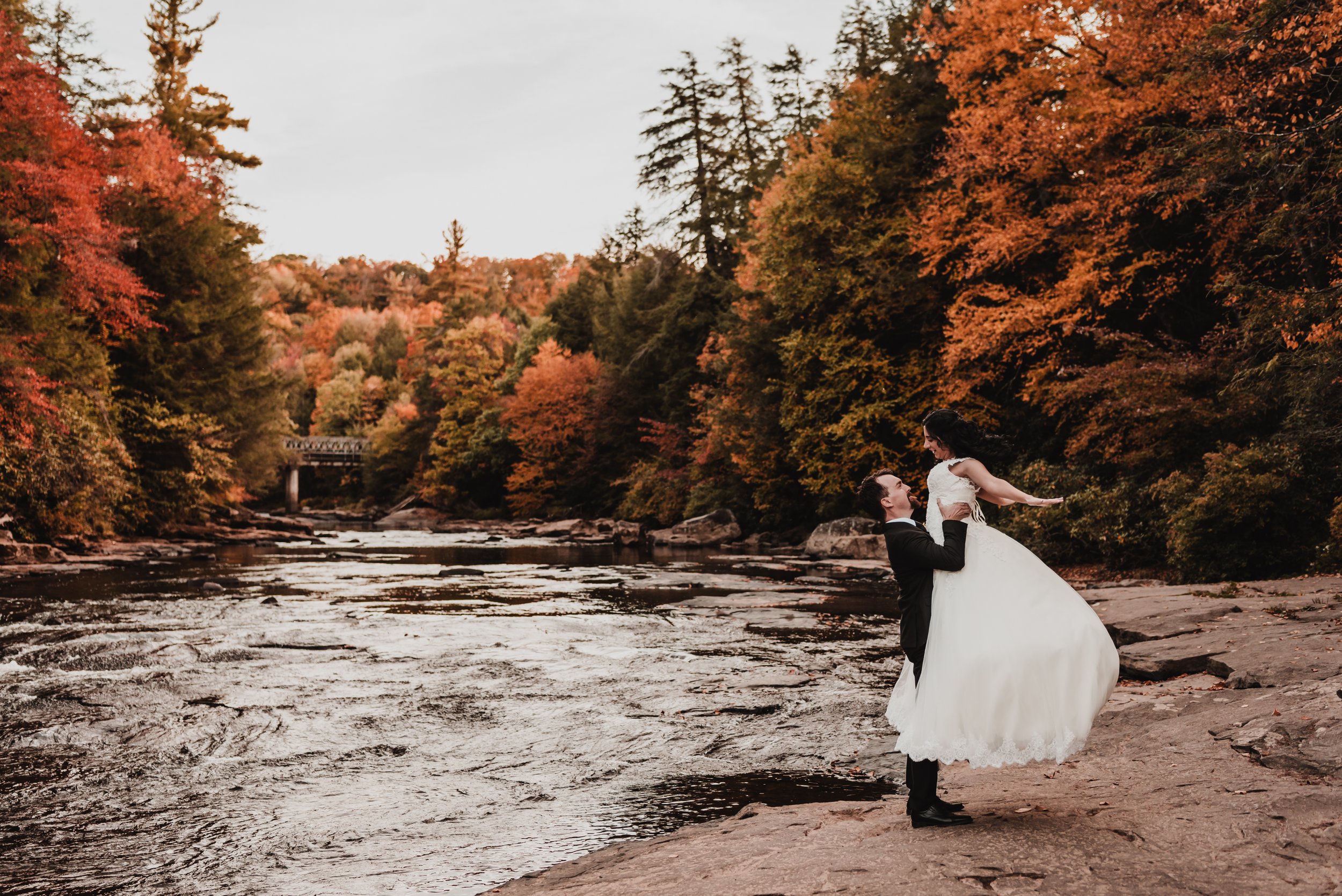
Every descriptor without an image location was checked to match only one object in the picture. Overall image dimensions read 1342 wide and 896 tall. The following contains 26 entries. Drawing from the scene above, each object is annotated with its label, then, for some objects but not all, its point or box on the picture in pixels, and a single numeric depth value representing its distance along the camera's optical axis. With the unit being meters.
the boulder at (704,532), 33.75
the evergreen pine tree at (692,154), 44.09
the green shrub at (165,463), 31.62
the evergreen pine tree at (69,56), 27.80
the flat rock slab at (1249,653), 6.99
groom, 4.50
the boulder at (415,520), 54.69
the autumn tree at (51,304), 20.66
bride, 4.38
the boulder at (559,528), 43.16
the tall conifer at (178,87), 40.88
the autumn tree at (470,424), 56.72
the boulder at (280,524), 38.28
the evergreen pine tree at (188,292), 32.56
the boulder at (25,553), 20.91
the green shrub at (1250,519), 13.30
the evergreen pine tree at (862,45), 32.06
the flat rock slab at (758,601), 15.79
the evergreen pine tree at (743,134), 43.50
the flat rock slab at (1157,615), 9.34
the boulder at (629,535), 36.22
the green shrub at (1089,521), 16.45
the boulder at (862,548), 24.92
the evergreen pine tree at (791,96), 42.64
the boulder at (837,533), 26.28
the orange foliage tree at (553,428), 50.94
